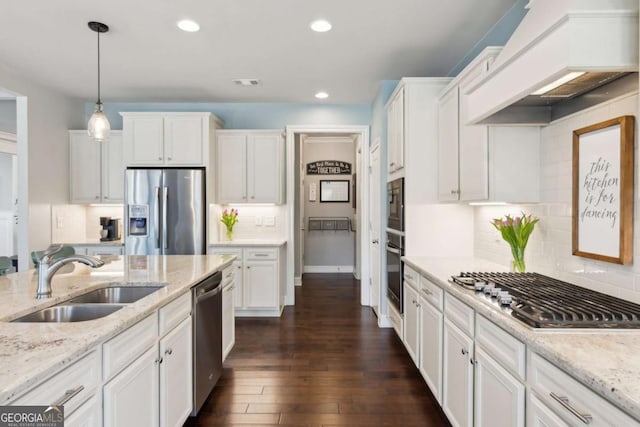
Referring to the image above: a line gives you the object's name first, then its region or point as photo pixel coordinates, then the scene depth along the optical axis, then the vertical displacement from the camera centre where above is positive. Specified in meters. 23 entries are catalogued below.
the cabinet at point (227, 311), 2.86 -0.79
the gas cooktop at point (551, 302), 1.26 -0.37
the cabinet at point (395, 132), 3.32 +0.76
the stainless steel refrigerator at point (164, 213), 4.19 -0.02
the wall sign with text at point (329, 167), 7.42 +0.88
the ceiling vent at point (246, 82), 4.03 +1.42
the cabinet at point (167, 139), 4.31 +0.84
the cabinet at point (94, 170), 4.62 +0.51
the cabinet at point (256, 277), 4.34 -0.77
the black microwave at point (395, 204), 3.30 +0.07
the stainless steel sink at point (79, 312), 1.64 -0.45
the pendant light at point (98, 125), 2.72 +0.64
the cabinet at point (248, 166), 4.64 +0.57
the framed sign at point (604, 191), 1.57 +0.09
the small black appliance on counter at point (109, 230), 4.64 -0.23
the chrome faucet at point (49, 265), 1.67 -0.25
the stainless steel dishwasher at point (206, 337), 2.19 -0.80
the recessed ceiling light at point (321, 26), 2.77 +1.41
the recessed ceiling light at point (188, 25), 2.79 +1.42
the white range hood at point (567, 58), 1.28 +0.58
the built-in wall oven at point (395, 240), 3.31 -0.27
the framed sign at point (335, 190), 7.47 +0.43
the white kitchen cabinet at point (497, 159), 2.27 +0.33
